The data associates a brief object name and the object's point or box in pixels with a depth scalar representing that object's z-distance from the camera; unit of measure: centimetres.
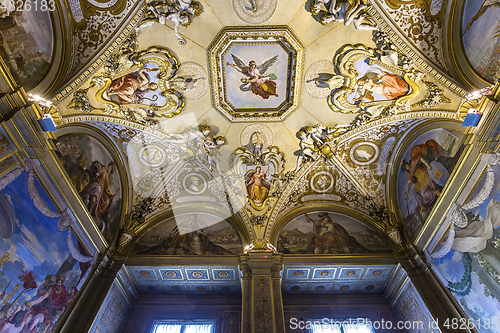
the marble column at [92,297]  779
